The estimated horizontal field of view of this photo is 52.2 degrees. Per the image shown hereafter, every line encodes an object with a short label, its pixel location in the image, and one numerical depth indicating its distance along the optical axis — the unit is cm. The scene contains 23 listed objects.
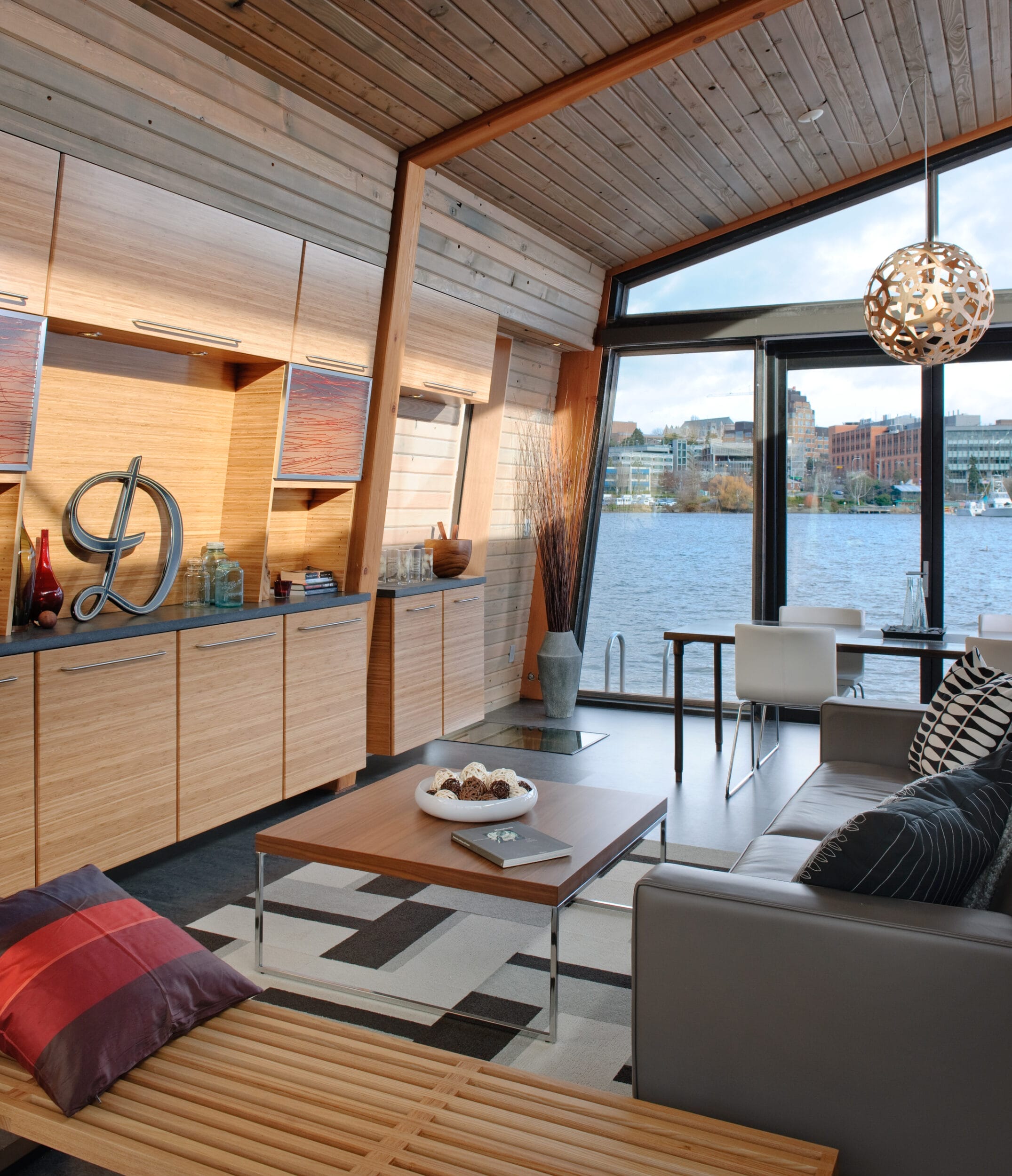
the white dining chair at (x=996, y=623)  481
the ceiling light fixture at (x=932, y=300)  353
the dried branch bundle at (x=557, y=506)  653
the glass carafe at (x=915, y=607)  477
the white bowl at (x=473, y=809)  279
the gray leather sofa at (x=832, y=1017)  163
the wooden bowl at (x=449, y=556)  576
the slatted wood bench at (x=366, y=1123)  154
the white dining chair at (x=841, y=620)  531
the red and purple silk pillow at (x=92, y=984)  175
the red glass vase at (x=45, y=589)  335
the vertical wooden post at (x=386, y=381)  446
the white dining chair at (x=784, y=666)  469
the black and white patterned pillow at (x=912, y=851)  179
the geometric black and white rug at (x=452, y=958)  246
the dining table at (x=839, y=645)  438
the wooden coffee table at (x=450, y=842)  239
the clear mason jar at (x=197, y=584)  414
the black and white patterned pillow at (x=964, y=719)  282
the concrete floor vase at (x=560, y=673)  650
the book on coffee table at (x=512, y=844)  248
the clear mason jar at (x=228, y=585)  409
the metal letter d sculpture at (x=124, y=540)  356
